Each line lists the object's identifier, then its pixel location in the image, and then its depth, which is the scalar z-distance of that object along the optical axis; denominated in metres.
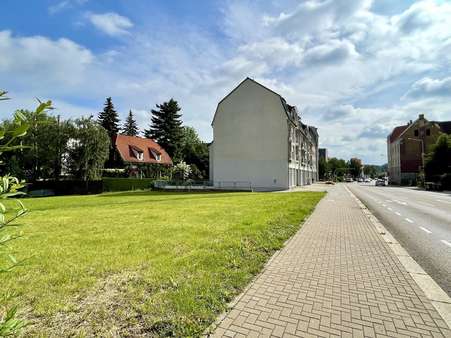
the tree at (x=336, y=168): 100.32
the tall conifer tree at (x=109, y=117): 62.97
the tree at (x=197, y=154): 59.97
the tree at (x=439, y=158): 40.47
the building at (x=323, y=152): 116.59
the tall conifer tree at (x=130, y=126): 79.72
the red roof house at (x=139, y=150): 45.54
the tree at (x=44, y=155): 31.72
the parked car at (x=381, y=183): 58.64
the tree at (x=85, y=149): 33.12
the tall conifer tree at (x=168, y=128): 63.21
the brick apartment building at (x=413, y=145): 62.47
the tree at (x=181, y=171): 44.62
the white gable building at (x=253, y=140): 36.25
